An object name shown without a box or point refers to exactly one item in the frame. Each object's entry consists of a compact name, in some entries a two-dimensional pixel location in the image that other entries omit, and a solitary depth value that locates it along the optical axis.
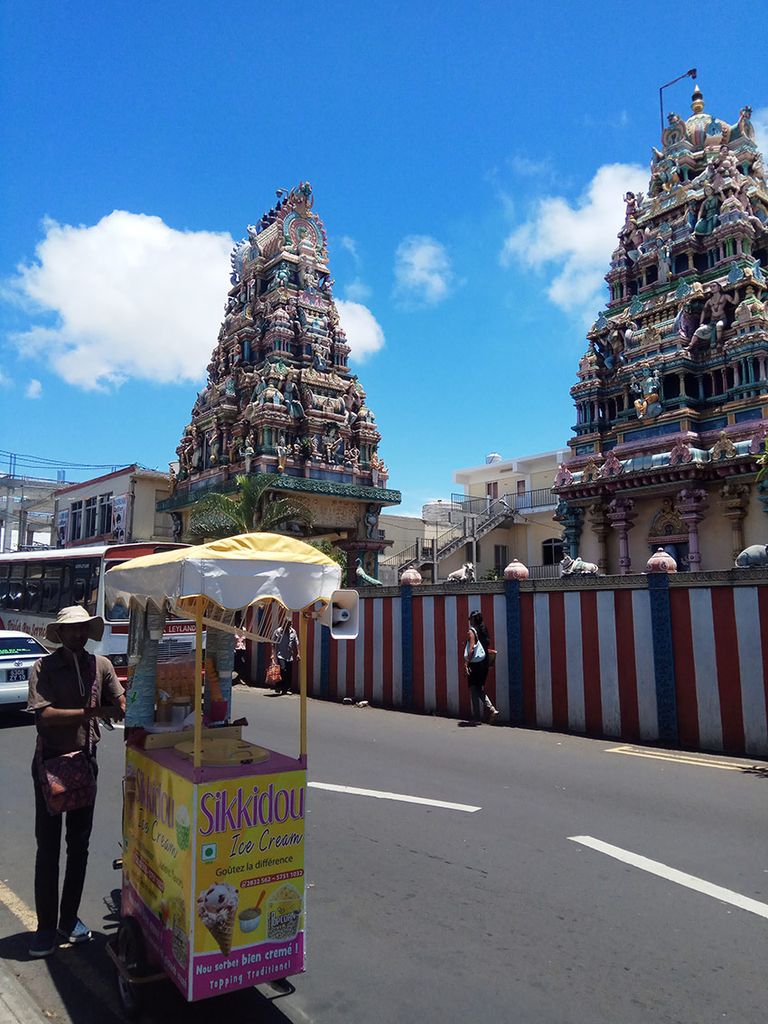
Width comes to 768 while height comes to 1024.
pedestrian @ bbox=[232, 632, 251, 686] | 19.06
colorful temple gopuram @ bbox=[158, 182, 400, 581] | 30.23
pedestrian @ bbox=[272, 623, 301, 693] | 16.55
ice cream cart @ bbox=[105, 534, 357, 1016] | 3.42
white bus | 14.34
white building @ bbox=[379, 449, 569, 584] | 35.50
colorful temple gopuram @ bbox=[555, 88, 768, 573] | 23.28
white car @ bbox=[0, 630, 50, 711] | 11.45
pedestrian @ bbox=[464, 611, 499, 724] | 12.19
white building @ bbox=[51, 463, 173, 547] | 36.94
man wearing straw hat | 4.27
